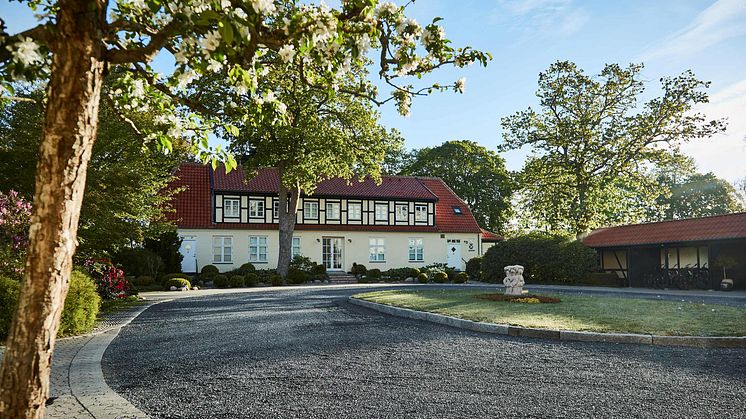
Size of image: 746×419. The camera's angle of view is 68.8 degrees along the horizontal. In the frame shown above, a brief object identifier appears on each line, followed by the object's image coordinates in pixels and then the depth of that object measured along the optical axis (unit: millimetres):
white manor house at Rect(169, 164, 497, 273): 35062
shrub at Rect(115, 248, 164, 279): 26219
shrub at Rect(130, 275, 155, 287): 25016
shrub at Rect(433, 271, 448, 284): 32438
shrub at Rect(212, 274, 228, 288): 27453
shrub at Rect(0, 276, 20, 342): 8727
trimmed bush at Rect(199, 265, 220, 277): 30239
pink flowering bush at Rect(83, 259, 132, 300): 14842
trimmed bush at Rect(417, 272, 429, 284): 32312
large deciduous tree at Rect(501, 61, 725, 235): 31938
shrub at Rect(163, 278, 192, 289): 24906
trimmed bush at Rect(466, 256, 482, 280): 36375
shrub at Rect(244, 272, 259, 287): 28180
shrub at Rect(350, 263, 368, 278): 35775
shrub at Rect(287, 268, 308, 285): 30203
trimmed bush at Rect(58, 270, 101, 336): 9641
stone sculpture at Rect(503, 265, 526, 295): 16906
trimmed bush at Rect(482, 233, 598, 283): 29234
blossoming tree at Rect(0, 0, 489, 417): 2850
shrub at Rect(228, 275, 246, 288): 27719
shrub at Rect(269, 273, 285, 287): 28938
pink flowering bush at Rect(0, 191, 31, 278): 10602
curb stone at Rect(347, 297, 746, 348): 8711
